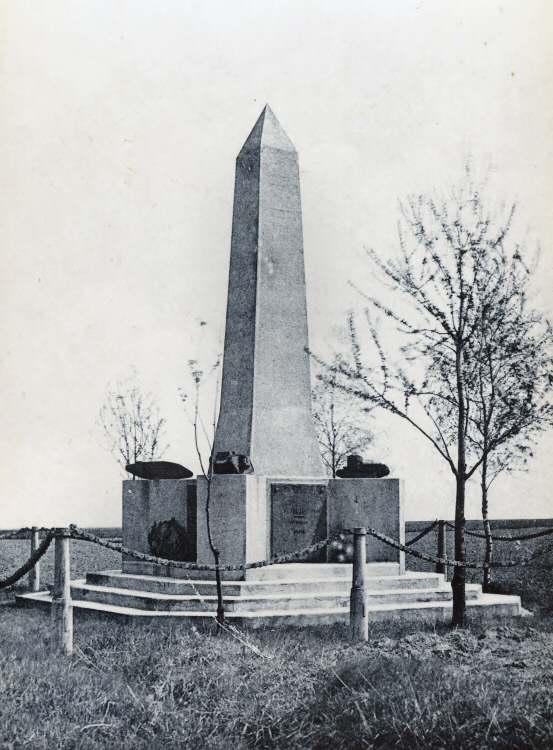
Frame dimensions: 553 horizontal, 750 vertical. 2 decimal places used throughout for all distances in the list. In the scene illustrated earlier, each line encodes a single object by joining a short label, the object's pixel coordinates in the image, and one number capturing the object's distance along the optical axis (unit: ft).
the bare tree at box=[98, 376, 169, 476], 79.30
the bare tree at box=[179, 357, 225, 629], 30.17
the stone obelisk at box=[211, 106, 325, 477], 40.55
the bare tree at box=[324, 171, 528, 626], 33.99
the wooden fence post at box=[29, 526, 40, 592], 46.10
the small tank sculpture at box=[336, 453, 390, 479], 41.55
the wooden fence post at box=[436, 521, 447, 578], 44.50
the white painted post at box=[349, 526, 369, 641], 29.86
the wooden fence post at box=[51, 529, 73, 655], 27.25
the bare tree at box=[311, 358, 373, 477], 71.24
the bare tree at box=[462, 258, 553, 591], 34.17
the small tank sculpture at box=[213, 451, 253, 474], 37.96
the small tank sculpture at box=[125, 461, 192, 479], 43.09
